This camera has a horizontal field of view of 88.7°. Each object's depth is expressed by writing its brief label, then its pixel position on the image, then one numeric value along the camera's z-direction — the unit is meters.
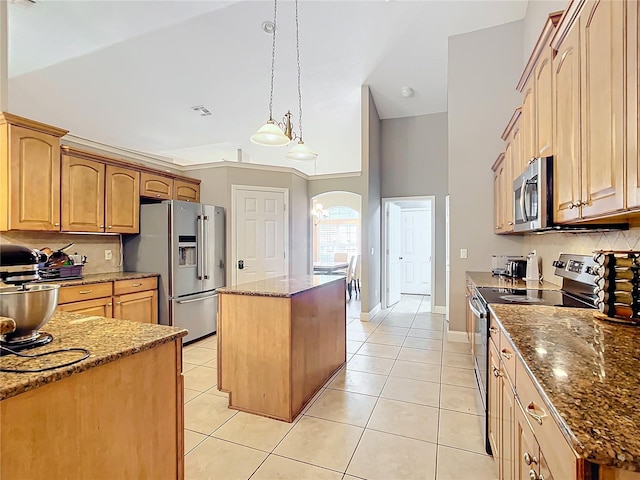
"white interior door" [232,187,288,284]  4.89
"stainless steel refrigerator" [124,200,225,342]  3.93
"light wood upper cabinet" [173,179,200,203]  4.60
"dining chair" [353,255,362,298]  7.09
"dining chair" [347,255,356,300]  6.79
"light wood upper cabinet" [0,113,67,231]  2.76
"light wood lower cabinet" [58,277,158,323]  3.07
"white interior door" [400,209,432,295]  7.64
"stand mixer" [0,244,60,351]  1.04
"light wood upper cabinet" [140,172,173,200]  4.11
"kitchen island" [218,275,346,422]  2.35
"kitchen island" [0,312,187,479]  0.87
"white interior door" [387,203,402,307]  6.16
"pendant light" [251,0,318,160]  3.14
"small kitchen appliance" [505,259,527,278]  3.21
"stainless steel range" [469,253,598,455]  1.98
